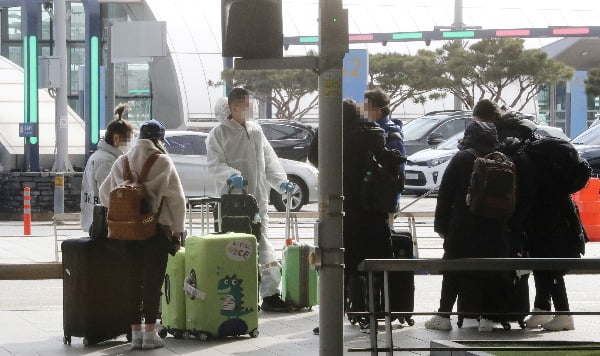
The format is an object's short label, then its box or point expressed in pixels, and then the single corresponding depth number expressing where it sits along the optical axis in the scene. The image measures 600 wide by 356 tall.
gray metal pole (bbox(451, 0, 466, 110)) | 52.91
